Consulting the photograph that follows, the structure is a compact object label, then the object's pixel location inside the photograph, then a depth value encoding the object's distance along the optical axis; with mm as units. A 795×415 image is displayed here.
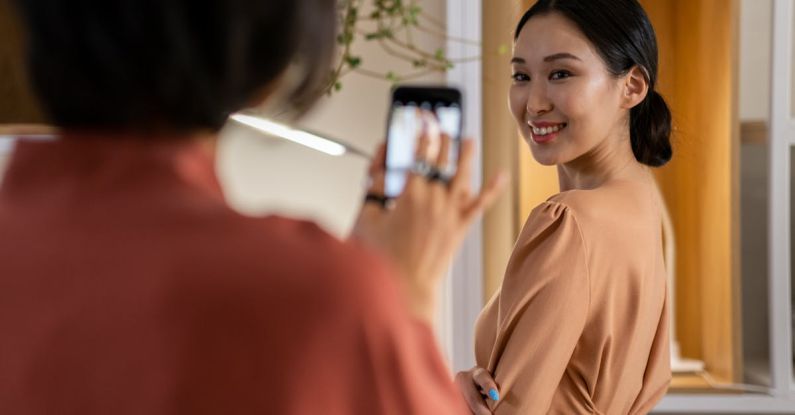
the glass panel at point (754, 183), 2562
